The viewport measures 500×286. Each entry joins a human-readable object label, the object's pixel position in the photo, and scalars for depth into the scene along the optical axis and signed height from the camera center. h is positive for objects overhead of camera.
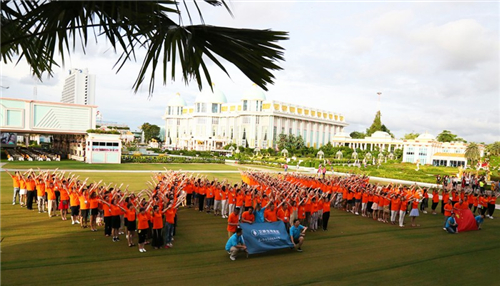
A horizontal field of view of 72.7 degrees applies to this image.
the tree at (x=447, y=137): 98.94 +3.62
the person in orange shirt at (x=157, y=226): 9.77 -2.47
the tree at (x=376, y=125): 113.44 +7.46
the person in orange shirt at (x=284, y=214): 10.98 -2.30
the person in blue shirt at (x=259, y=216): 11.16 -2.38
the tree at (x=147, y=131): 128.00 +3.73
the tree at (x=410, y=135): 119.59 +4.56
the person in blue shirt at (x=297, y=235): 10.38 -2.77
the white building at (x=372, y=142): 90.81 +1.39
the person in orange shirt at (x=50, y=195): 12.72 -2.15
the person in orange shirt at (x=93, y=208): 11.03 -2.24
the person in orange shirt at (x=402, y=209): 14.60 -2.65
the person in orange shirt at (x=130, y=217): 9.67 -2.20
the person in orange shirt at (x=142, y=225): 9.45 -2.38
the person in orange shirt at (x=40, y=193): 13.14 -2.18
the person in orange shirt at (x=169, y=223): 10.04 -2.46
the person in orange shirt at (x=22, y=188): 14.12 -2.14
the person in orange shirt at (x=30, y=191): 13.67 -2.19
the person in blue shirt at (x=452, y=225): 13.94 -3.10
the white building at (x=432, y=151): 60.97 -0.48
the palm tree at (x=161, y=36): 3.55 +1.17
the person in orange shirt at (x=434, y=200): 18.45 -2.77
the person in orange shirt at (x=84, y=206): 11.30 -2.25
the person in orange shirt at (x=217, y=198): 14.88 -2.43
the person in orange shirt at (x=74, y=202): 11.72 -2.22
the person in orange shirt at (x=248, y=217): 10.45 -2.27
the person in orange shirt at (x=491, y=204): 17.88 -2.82
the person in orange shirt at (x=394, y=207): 14.80 -2.58
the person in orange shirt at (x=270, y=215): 10.73 -2.24
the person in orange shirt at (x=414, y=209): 14.72 -2.63
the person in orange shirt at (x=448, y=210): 14.40 -2.56
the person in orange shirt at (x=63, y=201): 12.55 -2.35
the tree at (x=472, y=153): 50.22 -0.40
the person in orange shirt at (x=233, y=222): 10.05 -2.34
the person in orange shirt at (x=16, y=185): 14.47 -2.07
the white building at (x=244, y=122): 85.38 +6.00
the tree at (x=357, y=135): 114.81 +4.03
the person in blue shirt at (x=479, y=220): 14.80 -3.04
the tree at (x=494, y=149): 47.19 +0.26
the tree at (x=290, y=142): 79.88 +0.64
